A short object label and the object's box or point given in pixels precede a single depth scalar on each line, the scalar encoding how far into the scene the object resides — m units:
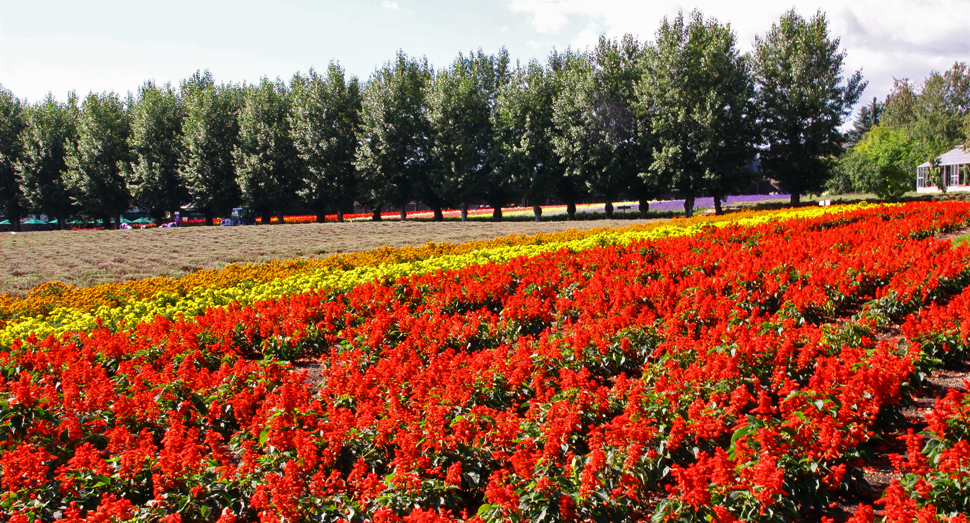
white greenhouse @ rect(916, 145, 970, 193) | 55.97
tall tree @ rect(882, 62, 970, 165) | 62.16
